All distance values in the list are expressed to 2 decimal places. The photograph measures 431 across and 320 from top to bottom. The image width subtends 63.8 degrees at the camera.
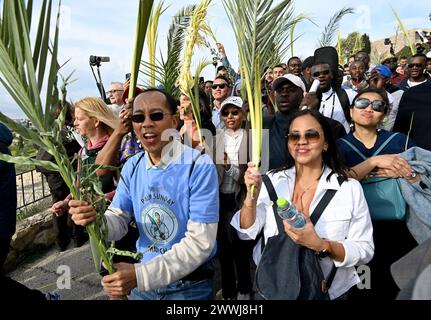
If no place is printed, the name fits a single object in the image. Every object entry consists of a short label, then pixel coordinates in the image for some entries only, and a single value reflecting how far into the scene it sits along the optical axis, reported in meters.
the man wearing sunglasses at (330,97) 3.65
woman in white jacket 1.69
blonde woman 2.82
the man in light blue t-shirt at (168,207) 1.62
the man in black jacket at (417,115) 2.77
